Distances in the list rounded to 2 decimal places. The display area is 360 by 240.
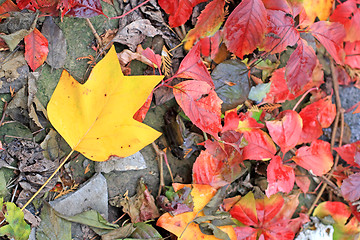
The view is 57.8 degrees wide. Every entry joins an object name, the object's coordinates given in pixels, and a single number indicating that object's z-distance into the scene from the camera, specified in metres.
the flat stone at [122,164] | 0.78
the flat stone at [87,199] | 0.74
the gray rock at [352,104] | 1.10
